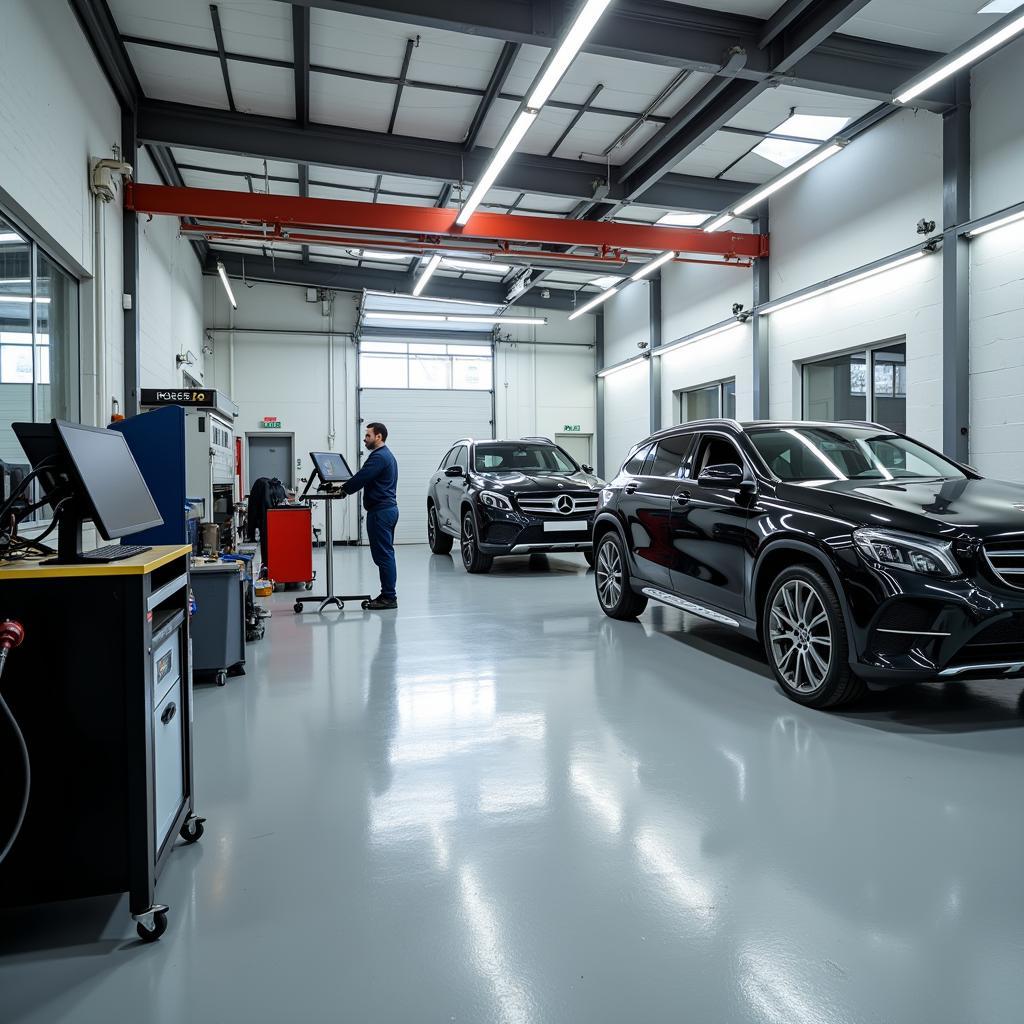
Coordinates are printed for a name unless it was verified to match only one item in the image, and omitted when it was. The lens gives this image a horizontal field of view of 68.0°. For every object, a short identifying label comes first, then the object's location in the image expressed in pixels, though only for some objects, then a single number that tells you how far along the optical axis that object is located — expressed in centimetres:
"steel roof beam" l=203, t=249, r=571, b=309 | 1402
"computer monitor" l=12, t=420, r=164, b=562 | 187
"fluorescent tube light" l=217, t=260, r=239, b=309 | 1234
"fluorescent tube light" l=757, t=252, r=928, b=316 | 791
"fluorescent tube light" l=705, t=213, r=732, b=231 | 972
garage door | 1532
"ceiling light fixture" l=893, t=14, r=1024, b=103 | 529
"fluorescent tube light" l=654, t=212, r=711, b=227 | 1088
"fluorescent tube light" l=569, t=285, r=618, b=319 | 1267
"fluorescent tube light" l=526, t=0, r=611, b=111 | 491
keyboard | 197
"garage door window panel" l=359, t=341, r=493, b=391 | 1532
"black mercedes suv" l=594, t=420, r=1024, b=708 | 321
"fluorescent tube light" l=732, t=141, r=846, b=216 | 768
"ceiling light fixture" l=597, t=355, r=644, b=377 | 1437
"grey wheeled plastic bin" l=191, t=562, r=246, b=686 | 434
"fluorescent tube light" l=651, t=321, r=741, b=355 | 1134
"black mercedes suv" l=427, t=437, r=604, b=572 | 840
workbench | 186
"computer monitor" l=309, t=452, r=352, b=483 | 665
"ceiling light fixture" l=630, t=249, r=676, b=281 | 1045
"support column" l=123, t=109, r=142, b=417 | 762
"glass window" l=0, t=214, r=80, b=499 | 498
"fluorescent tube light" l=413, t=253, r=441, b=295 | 1106
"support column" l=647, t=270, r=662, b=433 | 1364
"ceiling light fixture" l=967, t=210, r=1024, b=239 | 661
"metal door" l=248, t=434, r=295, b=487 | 1483
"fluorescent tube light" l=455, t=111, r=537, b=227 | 645
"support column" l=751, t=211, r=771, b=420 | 1045
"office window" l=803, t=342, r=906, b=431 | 840
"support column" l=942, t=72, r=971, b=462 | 717
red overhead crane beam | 820
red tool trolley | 783
